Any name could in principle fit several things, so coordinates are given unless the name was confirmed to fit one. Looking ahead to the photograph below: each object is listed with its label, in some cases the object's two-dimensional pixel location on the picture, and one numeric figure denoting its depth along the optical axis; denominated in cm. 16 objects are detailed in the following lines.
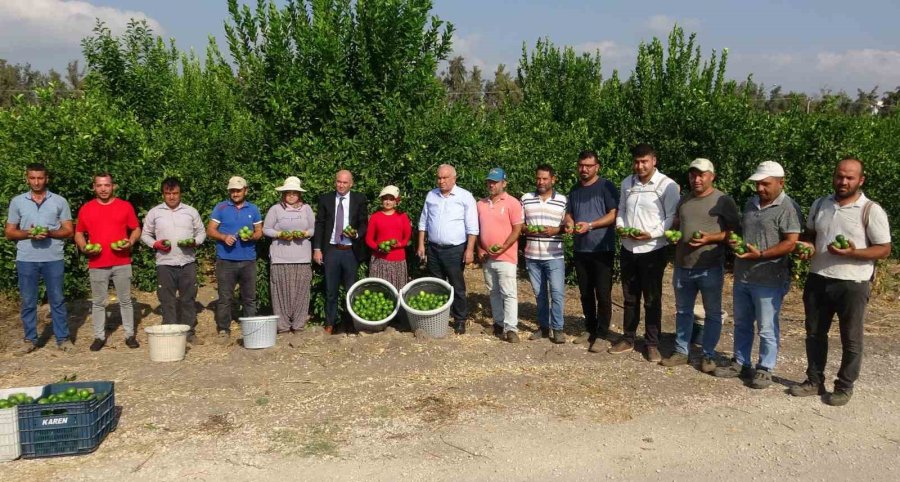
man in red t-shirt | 782
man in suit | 821
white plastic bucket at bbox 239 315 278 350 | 781
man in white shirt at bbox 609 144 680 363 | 716
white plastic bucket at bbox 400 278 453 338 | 814
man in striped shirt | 797
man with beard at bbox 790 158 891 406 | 577
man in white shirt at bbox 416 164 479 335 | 817
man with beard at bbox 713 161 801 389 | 623
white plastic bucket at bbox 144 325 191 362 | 747
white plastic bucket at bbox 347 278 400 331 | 820
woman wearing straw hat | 817
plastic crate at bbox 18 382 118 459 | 514
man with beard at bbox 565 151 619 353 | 765
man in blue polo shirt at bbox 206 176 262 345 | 810
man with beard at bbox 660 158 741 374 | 675
